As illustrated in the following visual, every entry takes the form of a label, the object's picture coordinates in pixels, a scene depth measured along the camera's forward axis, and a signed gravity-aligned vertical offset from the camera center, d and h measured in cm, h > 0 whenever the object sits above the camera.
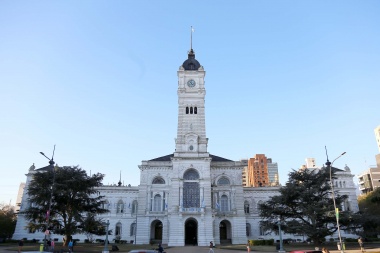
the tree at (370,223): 4191 +77
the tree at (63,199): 4156 +404
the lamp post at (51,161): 3138 +674
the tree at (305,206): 4211 +318
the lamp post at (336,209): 3057 +192
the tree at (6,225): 6550 +82
